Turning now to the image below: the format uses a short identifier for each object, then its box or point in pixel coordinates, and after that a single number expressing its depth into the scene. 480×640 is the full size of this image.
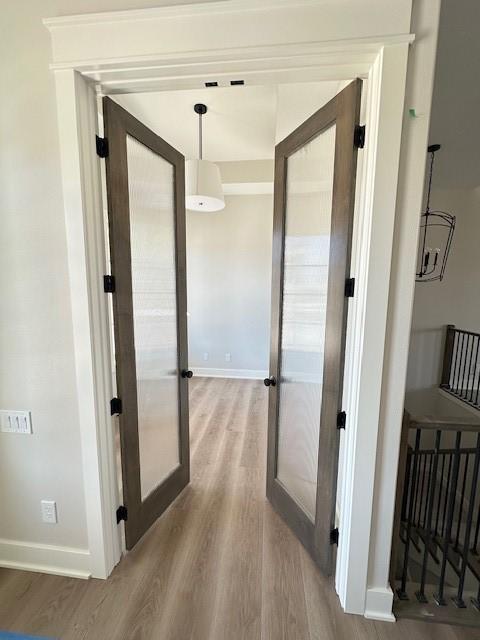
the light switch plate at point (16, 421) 1.52
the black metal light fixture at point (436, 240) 4.60
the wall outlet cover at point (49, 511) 1.57
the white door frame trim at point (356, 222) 1.14
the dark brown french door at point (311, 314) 1.37
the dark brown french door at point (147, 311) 1.46
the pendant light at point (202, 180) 2.82
